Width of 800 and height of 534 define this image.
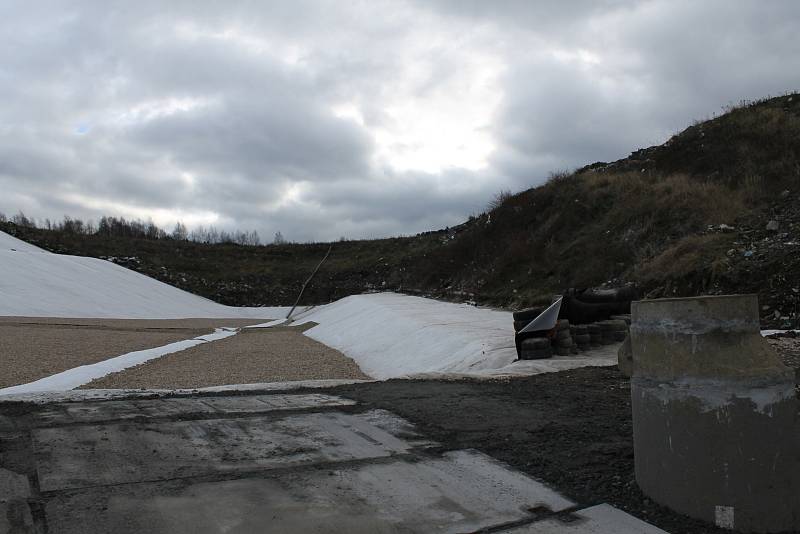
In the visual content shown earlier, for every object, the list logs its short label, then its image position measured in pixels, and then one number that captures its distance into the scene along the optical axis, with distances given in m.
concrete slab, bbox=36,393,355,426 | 5.74
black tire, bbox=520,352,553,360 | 10.06
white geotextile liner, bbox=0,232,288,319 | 28.00
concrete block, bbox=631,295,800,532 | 3.34
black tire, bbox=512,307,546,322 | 11.28
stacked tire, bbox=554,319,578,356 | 10.73
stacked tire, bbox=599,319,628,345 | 11.85
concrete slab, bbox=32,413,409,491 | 4.22
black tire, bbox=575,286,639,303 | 12.53
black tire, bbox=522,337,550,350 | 10.05
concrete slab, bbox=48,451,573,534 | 3.43
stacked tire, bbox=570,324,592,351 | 11.30
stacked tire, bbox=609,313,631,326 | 12.76
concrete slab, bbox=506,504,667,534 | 3.44
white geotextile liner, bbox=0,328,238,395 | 9.11
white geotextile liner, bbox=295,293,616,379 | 10.41
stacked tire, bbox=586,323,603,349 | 11.73
